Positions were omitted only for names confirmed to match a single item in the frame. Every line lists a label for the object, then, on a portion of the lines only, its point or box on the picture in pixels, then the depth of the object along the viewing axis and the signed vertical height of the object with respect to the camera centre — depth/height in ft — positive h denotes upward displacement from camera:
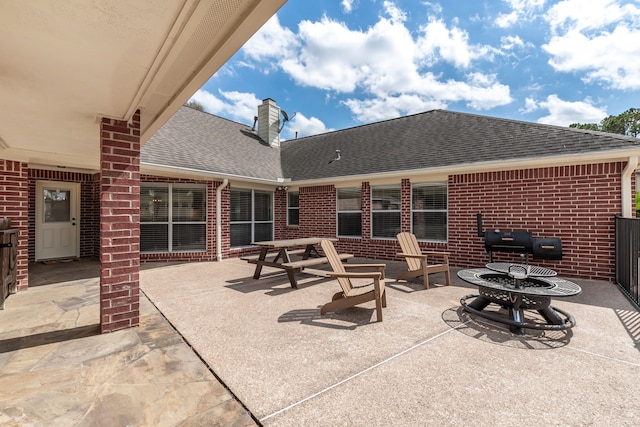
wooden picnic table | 18.26 -3.19
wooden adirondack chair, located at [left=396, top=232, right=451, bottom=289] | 18.30 -3.26
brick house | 19.88 +2.51
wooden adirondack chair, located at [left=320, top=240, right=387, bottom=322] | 12.60 -3.82
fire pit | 11.23 -3.35
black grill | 19.45 -2.14
